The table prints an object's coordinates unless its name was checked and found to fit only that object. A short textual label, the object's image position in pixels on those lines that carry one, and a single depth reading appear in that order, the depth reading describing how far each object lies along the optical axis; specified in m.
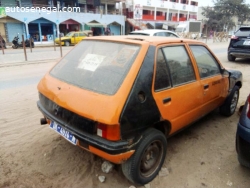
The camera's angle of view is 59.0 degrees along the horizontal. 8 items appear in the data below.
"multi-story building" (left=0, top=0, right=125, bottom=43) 25.27
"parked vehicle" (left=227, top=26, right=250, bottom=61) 9.33
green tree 47.31
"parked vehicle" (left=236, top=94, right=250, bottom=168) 2.37
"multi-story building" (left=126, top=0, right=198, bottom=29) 37.97
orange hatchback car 2.12
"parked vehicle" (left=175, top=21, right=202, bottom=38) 36.91
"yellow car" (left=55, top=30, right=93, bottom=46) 22.61
